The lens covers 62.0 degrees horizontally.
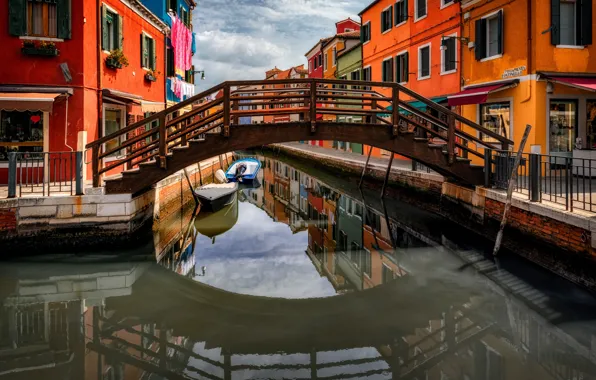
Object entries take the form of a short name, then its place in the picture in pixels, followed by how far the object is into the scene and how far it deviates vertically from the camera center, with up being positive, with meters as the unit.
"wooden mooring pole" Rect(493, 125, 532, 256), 9.54 -0.16
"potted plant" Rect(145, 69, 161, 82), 18.02 +4.23
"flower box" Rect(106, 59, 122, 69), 14.36 +3.66
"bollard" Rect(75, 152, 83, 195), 10.31 +0.32
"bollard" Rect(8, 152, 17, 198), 9.84 +0.39
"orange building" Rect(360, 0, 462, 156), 18.45 +6.39
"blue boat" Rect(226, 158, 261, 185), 23.88 +0.88
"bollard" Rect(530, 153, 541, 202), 9.16 +0.18
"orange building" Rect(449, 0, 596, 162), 13.61 +3.20
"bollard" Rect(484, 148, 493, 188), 11.61 +0.49
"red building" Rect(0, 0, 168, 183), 12.49 +3.05
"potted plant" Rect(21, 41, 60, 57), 12.66 +3.62
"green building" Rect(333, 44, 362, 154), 30.12 +7.85
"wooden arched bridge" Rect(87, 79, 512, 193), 10.87 +1.22
